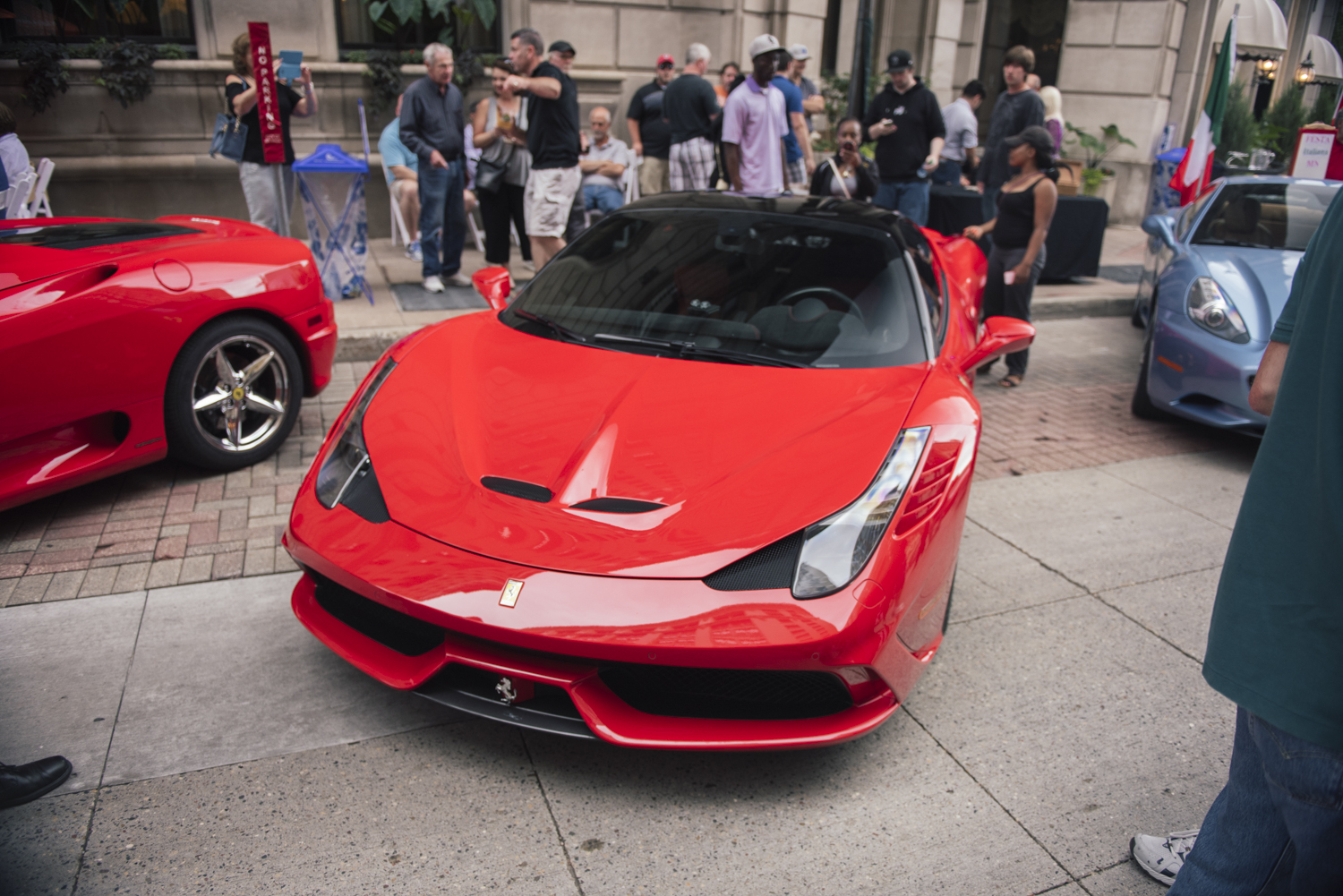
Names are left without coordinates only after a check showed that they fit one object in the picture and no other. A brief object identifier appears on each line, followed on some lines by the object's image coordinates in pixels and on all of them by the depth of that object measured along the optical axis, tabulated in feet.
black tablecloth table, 30.58
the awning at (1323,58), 51.65
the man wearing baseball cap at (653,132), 30.60
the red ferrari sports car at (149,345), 10.97
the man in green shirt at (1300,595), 4.35
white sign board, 28.58
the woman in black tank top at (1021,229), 19.54
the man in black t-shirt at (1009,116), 27.17
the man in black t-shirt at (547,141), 21.89
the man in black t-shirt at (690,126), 25.75
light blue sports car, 16.90
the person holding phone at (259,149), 21.33
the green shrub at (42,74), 26.68
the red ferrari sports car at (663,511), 7.30
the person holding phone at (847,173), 23.76
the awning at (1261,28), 47.39
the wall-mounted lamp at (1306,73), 53.83
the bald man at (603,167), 30.30
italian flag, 31.81
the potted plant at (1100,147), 48.24
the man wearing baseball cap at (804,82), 32.45
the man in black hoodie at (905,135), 26.05
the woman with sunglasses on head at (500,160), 23.49
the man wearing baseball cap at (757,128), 23.67
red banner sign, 20.22
